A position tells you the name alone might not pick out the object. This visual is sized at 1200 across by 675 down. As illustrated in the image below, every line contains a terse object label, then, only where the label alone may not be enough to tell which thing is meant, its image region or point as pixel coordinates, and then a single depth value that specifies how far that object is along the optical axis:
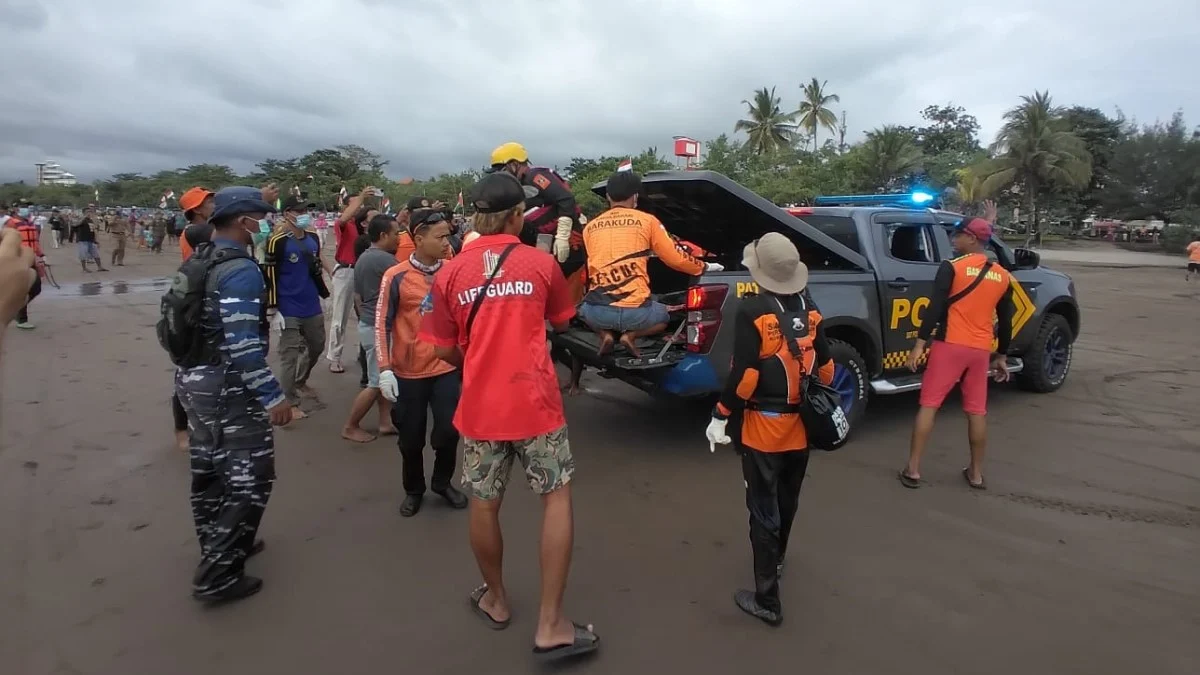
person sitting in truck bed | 4.65
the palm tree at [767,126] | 52.31
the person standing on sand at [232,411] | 2.98
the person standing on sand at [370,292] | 5.04
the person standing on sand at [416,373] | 3.96
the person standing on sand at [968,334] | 4.37
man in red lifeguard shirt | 2.59
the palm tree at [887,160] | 41.22
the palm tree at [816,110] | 54.65
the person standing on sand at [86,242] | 19.19
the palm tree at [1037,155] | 41.38
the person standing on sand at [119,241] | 21.80
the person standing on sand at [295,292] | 5.53
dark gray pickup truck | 4.58
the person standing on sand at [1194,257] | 19.76
